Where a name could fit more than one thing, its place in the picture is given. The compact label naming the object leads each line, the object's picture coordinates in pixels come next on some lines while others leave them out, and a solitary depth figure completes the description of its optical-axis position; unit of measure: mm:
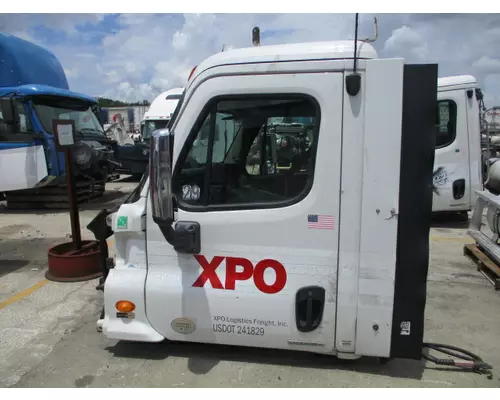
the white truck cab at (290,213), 2439
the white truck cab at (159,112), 14238
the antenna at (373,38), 2537
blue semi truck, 8727
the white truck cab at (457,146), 7293
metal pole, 4820
